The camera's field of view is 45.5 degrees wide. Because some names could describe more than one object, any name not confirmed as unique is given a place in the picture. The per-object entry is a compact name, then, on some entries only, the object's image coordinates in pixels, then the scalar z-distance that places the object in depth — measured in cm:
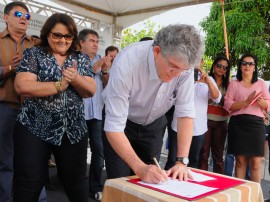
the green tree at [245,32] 1224
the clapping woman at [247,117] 317
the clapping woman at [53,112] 174
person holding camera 322
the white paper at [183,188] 121
